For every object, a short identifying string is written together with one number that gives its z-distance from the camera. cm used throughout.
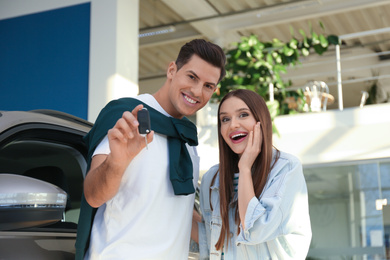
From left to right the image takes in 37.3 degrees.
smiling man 152
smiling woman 169
